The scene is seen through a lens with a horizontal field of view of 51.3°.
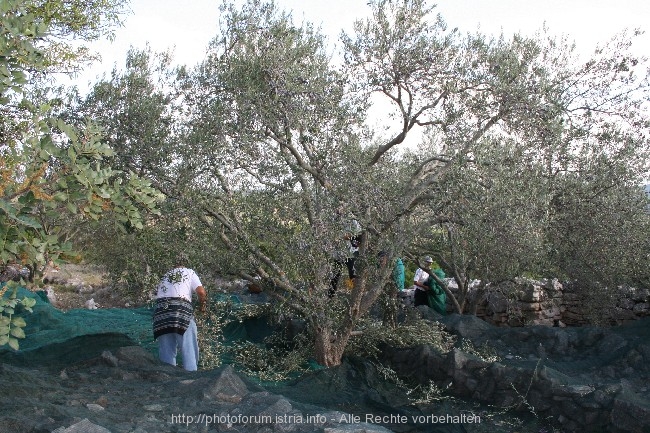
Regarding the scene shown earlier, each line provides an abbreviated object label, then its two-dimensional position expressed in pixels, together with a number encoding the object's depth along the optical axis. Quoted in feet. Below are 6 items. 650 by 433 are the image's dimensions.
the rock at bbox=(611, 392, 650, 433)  22.17
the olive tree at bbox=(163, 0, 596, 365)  26.40
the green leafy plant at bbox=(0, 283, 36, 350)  13.30
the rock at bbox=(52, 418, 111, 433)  15.61
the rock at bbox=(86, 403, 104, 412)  18.64
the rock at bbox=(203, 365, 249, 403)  20.71
